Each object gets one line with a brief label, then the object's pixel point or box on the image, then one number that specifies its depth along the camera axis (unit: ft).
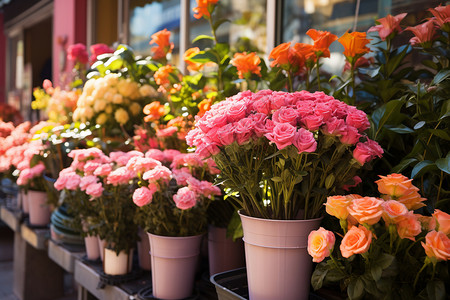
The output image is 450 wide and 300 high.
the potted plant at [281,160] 2.74
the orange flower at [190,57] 4.64
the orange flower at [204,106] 4.02
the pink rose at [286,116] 2.72
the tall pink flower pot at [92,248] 5.21
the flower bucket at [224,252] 4.25
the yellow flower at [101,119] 6.05
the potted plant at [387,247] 2.45
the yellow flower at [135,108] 6.07
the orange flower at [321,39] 3.62
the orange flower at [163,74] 4.90
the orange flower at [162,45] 5.26
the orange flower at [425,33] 3.53
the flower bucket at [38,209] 6.96
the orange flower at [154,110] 4.86
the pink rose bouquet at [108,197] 4.56
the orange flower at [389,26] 3.79
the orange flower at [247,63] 4.15
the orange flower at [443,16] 3.40
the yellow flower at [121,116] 5.92
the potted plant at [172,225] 3.93
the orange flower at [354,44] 3.48
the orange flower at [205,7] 4.46
